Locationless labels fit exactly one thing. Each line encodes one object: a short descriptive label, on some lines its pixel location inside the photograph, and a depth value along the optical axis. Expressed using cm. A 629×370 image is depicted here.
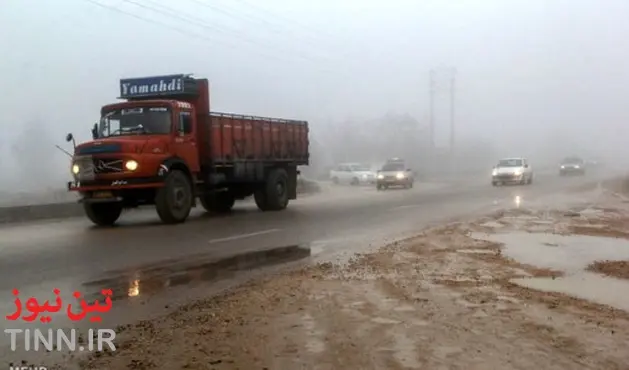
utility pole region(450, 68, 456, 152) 6919
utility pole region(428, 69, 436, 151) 7052
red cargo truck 1455
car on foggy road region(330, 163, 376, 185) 4719
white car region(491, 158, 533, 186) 3734
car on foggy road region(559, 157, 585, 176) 5634
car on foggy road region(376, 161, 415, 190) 3772
